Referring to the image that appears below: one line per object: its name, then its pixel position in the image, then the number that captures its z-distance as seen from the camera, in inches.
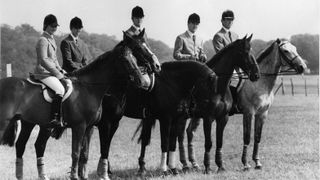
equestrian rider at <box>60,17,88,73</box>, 346.0
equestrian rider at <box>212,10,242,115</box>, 407.2
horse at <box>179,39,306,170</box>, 382.0
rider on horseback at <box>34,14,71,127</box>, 293.0
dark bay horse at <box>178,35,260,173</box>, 350.9
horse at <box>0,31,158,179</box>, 287.4
